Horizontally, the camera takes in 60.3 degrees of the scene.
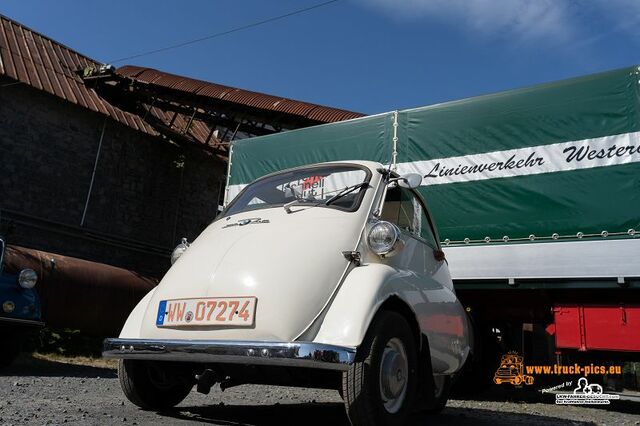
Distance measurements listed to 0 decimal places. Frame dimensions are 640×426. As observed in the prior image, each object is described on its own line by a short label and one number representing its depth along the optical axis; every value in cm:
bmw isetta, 289
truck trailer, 589
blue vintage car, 626
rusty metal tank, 852
